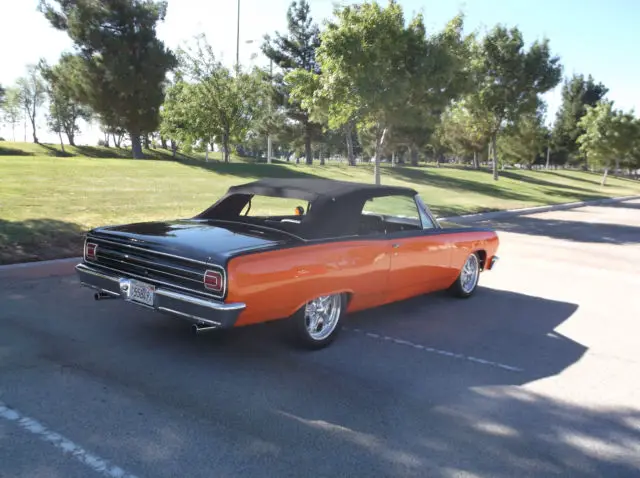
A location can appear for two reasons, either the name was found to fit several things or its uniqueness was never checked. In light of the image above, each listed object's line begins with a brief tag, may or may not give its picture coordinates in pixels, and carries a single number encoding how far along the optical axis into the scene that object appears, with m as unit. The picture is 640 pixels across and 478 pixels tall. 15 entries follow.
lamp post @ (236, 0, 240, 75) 31.41
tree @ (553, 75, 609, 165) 67.19
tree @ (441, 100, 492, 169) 30.77
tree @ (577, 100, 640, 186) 38.75
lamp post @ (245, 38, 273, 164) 41.91
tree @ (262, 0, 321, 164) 40.91
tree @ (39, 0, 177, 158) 34.53
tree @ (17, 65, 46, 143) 71.38
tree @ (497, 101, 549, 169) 31.41
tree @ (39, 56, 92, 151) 65.62
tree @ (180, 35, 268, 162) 30.52
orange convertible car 4.05
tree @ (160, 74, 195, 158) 31.52
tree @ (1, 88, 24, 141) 72.94
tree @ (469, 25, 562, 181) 28.69
